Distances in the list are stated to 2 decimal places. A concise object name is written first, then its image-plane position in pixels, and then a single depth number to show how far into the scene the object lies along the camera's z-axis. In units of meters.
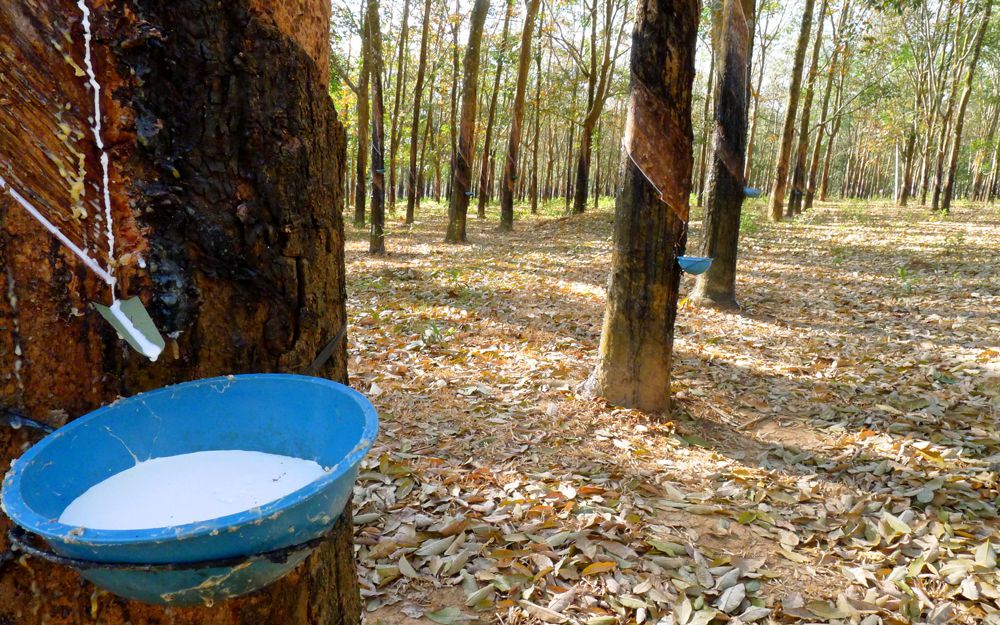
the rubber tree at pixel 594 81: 15.24
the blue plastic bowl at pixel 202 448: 0.80
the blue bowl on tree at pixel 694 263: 3.67
